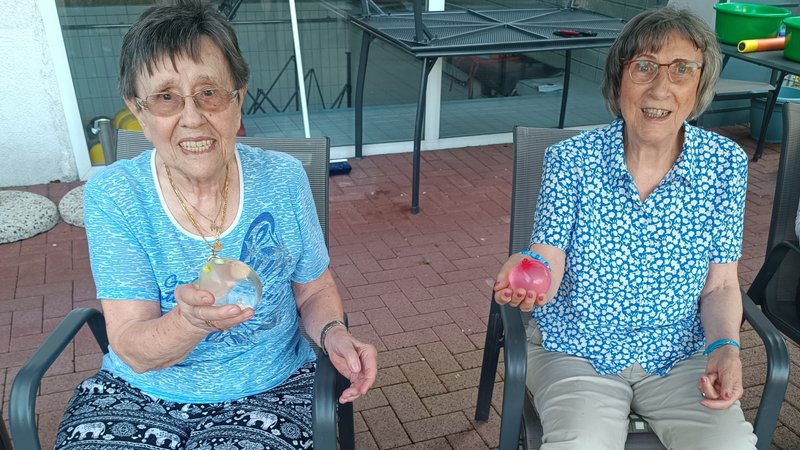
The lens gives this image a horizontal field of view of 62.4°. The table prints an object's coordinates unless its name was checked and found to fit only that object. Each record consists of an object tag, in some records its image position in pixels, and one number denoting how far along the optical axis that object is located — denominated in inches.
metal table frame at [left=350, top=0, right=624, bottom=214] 161.5
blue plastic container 216.8
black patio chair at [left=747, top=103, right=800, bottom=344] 91.7
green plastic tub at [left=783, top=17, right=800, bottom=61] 157.8
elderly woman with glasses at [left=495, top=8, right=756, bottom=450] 73.7
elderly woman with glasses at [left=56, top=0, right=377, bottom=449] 62.2
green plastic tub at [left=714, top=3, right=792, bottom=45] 179.2
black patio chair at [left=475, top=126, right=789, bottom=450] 69.2
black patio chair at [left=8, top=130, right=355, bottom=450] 61.9
